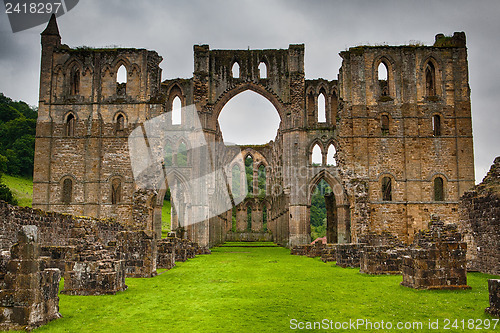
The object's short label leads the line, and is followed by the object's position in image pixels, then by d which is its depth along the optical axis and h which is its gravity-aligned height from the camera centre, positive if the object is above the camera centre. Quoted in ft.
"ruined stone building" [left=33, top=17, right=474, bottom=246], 85.76 +16.96
